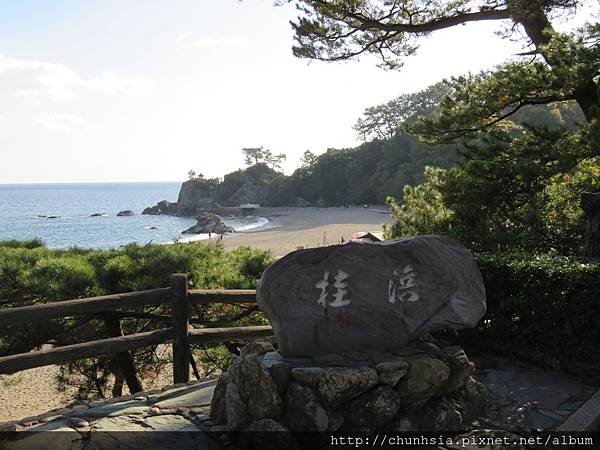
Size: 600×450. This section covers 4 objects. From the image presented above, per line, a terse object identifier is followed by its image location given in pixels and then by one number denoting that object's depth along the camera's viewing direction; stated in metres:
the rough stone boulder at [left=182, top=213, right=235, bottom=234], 43.45
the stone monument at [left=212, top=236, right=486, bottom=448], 3.37
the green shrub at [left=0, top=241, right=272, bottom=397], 5.42
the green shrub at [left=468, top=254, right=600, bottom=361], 4.62
